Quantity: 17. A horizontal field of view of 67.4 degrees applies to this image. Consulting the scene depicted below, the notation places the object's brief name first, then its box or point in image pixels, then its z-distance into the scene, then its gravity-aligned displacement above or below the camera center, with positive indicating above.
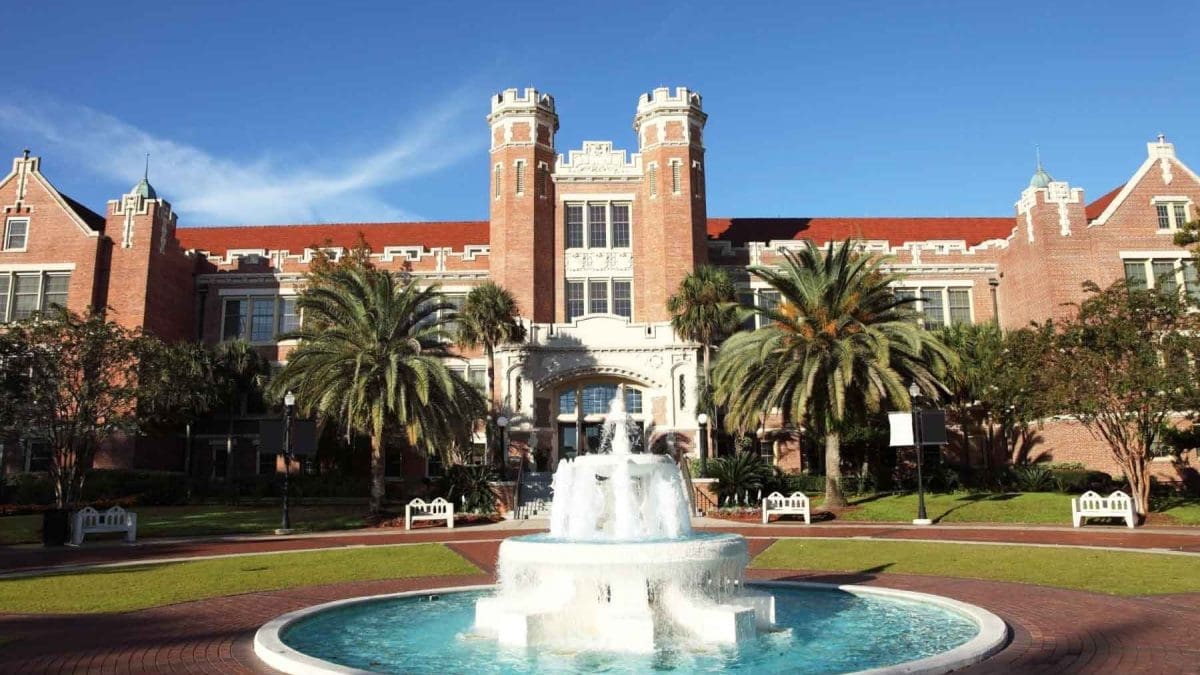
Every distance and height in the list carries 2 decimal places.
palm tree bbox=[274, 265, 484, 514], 28.12 +3.12
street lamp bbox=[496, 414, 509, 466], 32.72 +1.13
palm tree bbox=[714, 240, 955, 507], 29.08 +3.68
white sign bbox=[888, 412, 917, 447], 27.64 +1.17
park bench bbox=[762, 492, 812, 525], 27.10 -1.25
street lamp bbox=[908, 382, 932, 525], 25.98 -0.10
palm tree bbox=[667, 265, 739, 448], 35.81 +6.37
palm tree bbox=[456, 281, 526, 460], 34.84 +5.79
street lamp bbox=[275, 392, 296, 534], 26.03 +1.06
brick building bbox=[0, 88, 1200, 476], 38.66 +9.68
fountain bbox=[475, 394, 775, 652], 9.69 -1.42
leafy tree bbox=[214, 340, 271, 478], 38.84 +4.42
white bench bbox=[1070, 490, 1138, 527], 24.05 -1.21
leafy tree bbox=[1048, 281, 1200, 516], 25.33 +2.74
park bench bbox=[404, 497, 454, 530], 26.86 -1.26
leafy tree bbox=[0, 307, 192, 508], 26.70 +2.66
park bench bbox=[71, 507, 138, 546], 22.75 -1.30
